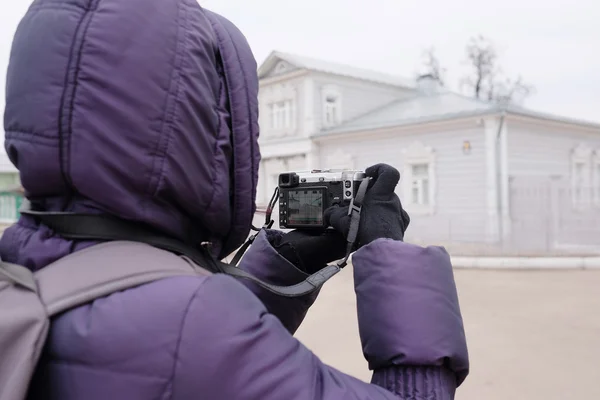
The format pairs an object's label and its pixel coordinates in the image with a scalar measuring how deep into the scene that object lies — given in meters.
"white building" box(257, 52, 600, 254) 11.77
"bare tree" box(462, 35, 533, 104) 23.02
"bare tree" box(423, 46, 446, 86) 24.20
